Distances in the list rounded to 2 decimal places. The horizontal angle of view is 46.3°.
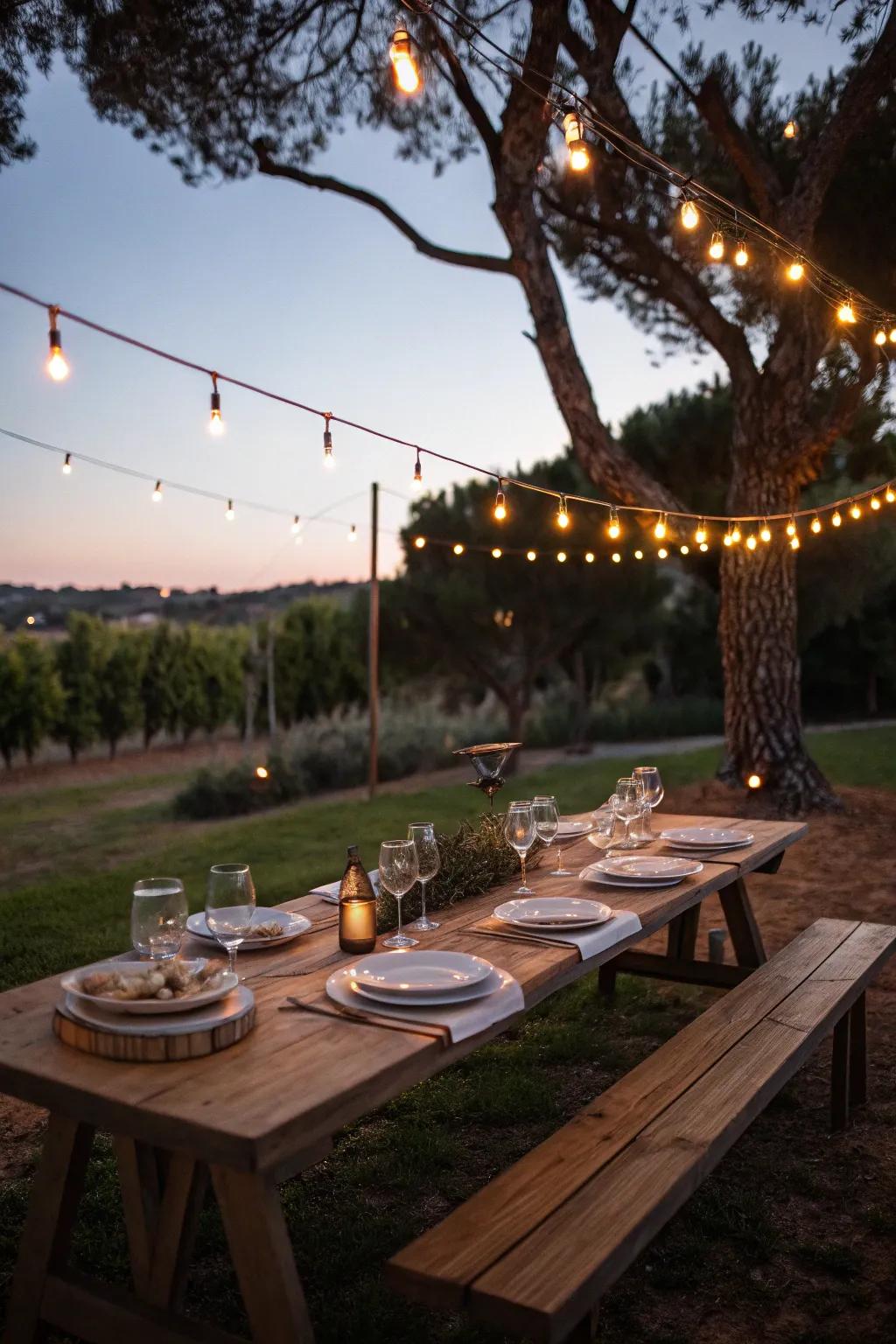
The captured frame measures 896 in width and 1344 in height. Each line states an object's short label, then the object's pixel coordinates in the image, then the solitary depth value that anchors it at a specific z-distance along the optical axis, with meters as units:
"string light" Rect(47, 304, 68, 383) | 2.20
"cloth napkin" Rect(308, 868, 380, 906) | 2.43
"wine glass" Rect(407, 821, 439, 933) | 2.08
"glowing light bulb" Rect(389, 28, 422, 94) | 2.43
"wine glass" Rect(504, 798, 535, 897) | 2.38
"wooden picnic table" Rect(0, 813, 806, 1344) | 1.35
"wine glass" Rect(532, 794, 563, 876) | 2.48
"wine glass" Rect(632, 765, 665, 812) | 2.98
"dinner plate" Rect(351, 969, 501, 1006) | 1.68
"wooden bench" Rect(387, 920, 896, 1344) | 1.37
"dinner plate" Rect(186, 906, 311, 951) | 2.03
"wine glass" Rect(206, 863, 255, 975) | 1.73
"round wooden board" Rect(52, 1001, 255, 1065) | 1.50
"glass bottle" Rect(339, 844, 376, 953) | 2.00
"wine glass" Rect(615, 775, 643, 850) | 2.91
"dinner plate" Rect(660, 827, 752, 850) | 2.99
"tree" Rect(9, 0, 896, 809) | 6.10
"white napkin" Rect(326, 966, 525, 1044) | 1.61
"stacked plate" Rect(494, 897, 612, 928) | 2.15
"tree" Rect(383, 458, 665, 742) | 11.03
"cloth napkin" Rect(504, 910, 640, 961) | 2.04
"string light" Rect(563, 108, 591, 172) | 3.13
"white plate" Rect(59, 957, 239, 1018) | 1.54
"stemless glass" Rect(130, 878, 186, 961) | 1.66
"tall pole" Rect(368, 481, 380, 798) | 8.84
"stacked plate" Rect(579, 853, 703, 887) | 2.54
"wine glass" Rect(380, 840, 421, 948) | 1.96
